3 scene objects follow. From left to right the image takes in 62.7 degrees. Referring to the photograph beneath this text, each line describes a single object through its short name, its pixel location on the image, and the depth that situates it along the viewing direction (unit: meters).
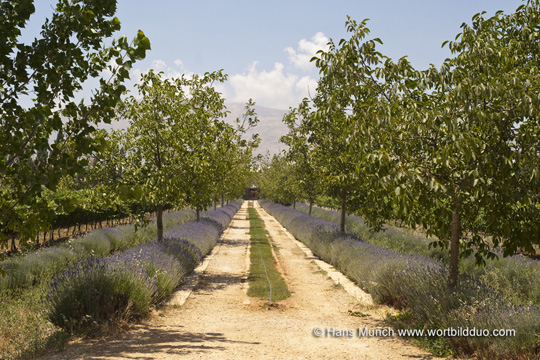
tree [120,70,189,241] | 12.02
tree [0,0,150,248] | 4.79
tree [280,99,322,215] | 19.12
